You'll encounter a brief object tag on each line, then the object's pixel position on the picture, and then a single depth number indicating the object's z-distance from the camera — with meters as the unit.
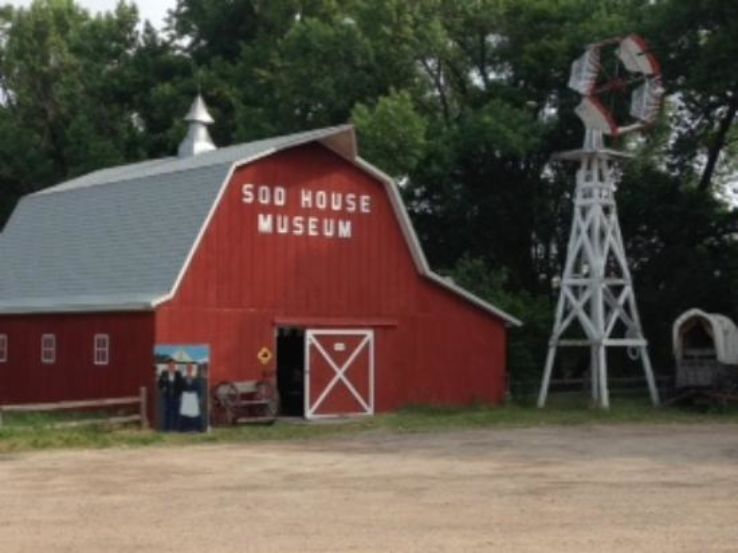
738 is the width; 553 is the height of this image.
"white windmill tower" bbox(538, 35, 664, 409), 31.36
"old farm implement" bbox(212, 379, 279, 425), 25.44
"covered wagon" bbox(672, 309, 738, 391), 31.81
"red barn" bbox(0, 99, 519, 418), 26.03
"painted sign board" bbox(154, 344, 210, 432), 23.95
